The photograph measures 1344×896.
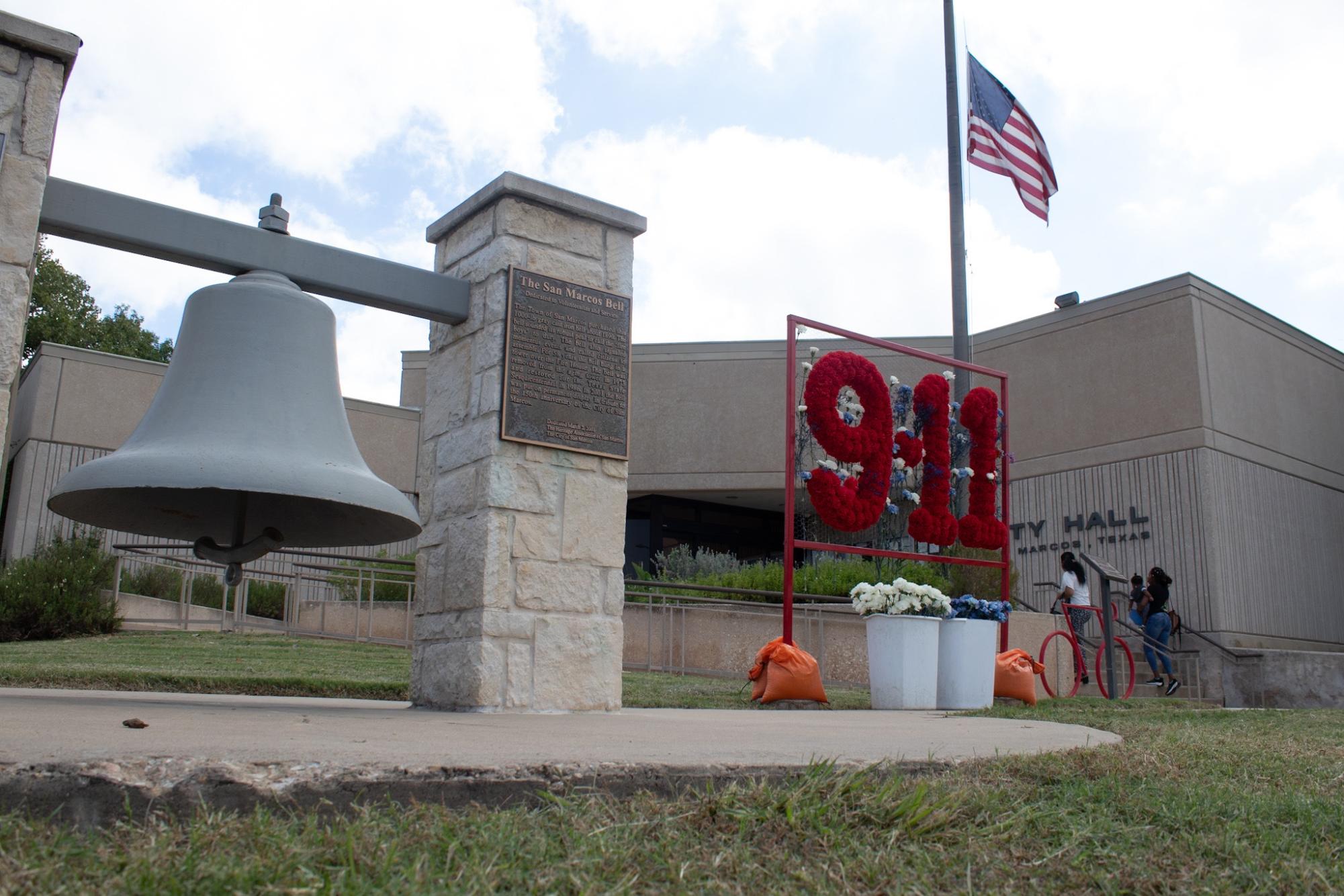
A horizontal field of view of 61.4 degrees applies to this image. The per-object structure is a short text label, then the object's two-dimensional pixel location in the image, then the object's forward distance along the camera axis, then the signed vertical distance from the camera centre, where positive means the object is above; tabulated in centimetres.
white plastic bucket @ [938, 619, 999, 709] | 887 -3
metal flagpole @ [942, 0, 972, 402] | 1438 +569
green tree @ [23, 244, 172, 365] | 2739 +802
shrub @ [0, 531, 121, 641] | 1343 +50
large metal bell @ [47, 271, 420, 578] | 374 +66
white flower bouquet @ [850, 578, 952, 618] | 873 +45
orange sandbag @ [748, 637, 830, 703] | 789 -13
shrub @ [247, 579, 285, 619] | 1816 +71
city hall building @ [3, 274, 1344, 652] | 1859 +371
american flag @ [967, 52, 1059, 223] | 1514 +696
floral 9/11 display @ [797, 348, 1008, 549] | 970 +186
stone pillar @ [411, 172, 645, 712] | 496 +59
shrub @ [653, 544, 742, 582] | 1895 +152
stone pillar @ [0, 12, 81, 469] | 414 +183
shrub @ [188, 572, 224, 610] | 1714 +77
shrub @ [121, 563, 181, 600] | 1703 +90
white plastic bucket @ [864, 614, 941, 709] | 848 -3
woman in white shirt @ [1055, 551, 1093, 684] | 1311 +95
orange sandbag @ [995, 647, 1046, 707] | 952 -15
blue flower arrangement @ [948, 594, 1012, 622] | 906 +41
